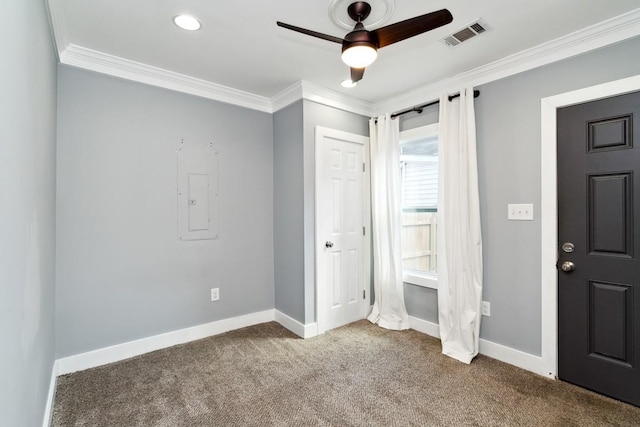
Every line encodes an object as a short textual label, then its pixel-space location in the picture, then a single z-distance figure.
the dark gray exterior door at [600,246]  2.03
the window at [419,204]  3.25
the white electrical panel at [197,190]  2.91
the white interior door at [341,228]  3.19
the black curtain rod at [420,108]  2.73
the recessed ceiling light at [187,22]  2.00
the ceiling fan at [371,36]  1.59
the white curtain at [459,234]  2.63
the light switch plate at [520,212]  2.44
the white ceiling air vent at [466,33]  2.07
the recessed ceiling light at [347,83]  2.96
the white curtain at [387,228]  3.29
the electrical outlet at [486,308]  2.67
